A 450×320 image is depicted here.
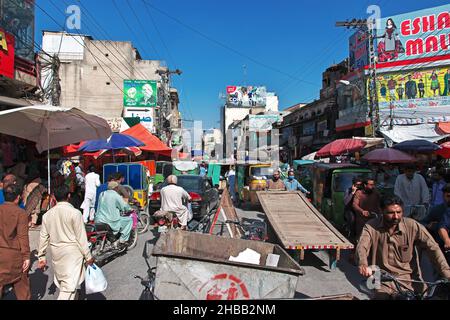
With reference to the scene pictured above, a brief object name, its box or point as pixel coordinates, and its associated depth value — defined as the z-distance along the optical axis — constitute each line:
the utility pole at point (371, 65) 19.08
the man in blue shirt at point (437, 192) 6.90
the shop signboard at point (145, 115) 28.48
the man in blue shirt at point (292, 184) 11.15
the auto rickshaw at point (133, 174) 11.72
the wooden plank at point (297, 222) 5.96
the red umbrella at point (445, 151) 10.26
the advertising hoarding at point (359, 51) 23.55
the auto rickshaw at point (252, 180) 13.06
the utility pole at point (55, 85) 15.84
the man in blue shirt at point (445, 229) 4.05
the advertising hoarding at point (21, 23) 9.52
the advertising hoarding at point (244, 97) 74.38
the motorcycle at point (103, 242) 5.92
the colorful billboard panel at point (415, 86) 20.27
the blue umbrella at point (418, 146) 9.77
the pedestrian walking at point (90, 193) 9.40
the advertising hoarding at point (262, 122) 49.03
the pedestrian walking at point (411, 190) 7.07
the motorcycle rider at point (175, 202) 7.13
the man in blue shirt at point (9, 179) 5.31
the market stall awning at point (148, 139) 14.98
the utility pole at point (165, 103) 33.20
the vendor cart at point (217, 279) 3.11
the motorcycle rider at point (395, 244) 3.26
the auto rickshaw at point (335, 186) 8.51
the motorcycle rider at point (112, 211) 6.38
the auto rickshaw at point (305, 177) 14.34
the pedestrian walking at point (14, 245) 3.58
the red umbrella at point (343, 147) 13.65
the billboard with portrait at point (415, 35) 20.75
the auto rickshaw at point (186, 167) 21.36
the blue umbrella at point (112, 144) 11.01
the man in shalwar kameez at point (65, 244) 3.75
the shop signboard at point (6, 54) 8.72
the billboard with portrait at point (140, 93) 28.12
